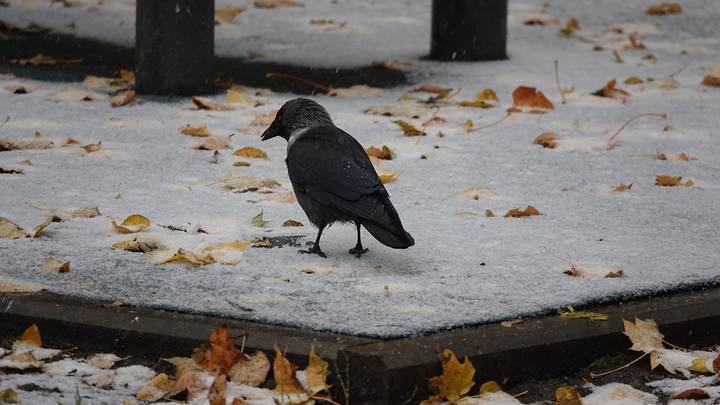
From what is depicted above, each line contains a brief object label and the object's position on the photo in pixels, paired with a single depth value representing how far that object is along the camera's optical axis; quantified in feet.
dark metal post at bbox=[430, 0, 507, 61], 50.34
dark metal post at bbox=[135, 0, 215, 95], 42.06
